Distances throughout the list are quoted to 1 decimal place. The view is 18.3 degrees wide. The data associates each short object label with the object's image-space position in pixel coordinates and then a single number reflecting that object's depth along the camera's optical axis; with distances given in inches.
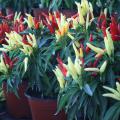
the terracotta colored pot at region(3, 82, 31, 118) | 118.3
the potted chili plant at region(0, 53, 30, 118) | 105.3
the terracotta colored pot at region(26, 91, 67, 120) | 103.7
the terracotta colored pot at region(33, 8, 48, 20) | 156.3
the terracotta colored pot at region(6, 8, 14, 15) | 171.8
